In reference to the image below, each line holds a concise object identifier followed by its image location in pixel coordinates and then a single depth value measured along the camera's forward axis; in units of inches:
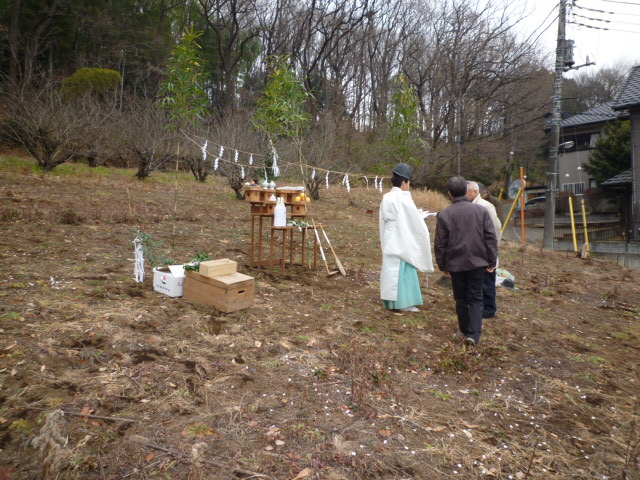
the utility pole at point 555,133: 628.4
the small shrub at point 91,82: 695.9
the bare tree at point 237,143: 588.7
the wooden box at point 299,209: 262.8
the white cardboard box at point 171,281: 197.2
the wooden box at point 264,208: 251.8
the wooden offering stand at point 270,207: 245.9
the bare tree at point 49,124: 507.5
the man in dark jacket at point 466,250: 169.3
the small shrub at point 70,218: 323.0
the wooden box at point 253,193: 243.6
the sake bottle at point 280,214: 243.6
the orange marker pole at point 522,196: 499.3
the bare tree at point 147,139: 618.2
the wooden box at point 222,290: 185.0
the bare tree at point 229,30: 1037.8
